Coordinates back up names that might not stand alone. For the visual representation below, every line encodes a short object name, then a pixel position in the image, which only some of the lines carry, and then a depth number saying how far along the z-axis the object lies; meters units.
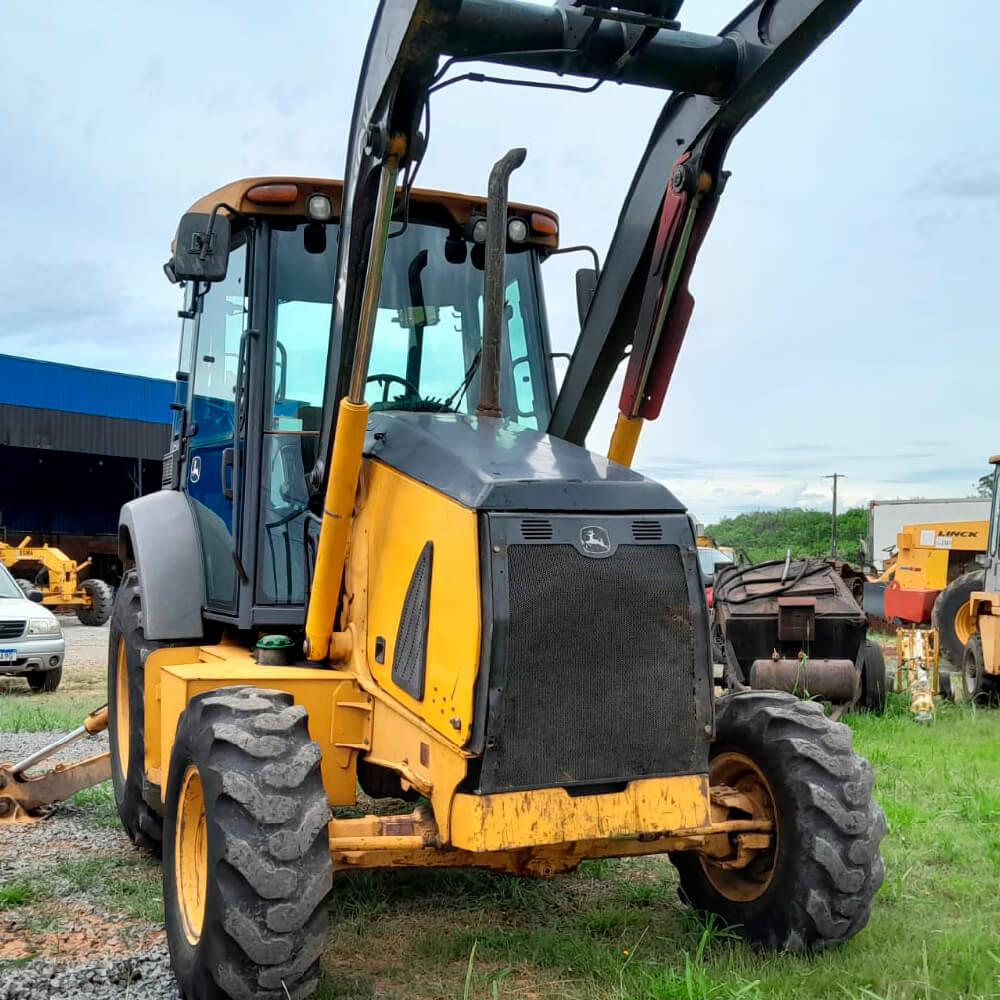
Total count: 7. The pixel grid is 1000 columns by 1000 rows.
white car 12.91
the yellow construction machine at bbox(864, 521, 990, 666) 18.86
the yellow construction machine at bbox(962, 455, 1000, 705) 12.22
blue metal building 33.88
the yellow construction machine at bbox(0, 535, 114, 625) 23.41
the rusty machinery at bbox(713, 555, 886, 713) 10.63
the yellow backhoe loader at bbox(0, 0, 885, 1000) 3.71
